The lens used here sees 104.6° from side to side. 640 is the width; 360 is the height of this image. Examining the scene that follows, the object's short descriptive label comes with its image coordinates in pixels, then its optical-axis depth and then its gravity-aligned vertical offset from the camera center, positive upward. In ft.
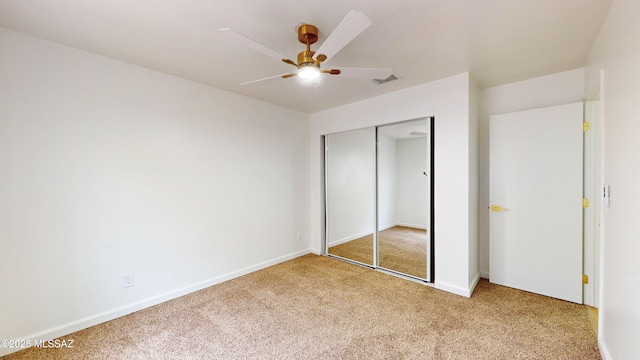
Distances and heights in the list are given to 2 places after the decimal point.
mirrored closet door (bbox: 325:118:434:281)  10.66 -1.07
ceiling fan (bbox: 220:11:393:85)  4.56 +2.76
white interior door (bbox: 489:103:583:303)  8.47 -1.00
